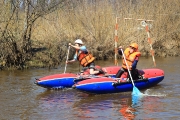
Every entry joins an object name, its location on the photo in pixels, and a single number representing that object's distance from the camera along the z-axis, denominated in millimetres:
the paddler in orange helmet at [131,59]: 11266
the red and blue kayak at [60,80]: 11500
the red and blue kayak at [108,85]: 10516
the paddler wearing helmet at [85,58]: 11896
